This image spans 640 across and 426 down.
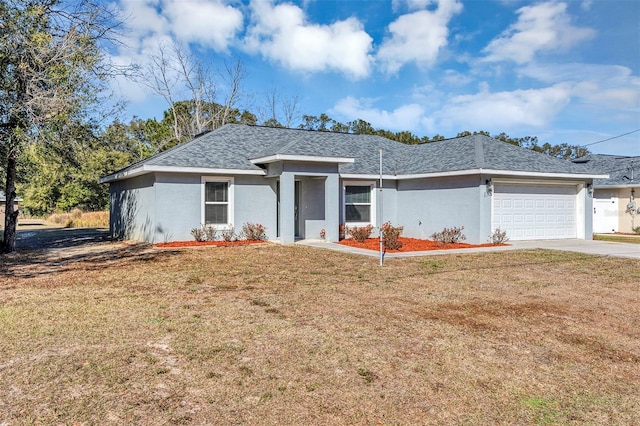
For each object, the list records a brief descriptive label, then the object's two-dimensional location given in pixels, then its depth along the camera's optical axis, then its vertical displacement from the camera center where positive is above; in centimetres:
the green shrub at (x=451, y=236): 1648 -55
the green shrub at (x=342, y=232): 1756 -44
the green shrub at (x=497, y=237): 1612 -57
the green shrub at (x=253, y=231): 1675 -39
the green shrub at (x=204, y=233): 1593 -45
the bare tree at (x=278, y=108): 3994 +1001
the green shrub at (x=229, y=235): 1628 -53
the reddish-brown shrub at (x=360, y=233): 1661 -45
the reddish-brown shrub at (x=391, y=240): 1462 -62
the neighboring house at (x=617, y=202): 2400 +105
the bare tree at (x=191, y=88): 3388 +1034
